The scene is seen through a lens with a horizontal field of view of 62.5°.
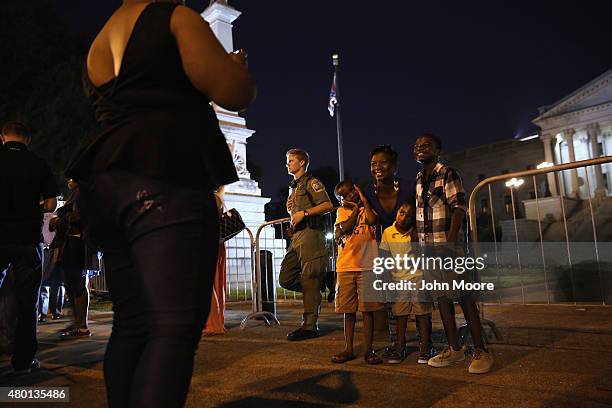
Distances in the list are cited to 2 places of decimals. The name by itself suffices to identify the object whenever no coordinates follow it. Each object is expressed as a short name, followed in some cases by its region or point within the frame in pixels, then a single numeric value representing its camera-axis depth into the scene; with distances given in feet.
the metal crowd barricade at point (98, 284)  40.87
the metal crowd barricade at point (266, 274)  22.36
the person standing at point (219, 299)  19.53
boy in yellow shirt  13.47
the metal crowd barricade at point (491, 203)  15.30
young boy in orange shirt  13.88
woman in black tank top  5.17
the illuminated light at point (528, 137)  177.06
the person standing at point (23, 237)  13.12
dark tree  65.77
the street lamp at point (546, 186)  142.02
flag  75.20
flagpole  70.13
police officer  18.30
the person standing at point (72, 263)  19.65
